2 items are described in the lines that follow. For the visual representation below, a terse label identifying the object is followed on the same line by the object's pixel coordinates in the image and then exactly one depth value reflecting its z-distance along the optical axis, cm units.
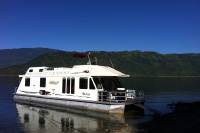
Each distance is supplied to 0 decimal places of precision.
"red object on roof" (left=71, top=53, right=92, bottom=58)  1984
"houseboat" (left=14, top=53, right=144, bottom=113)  1669
